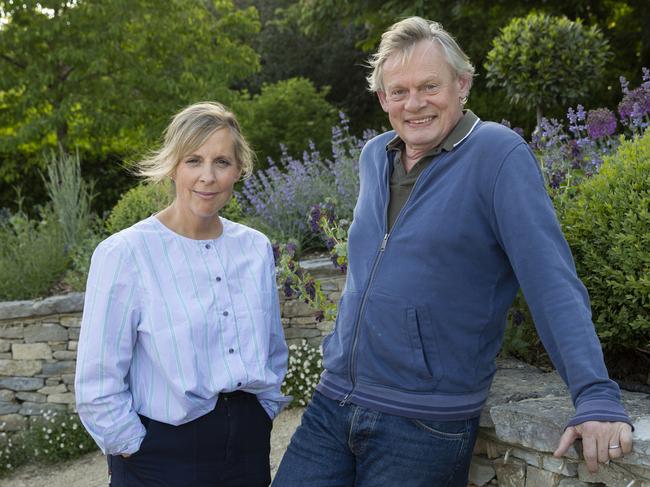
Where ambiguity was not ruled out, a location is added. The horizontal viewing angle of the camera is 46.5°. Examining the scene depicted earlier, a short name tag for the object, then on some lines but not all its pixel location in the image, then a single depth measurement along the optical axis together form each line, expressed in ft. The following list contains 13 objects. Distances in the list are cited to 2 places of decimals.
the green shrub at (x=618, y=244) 8.64
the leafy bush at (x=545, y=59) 27.66
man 6.29
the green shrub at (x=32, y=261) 20.89
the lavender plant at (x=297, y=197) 20.33
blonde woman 7.41
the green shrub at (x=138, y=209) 22.29
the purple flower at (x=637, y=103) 13.83
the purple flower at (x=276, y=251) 14.01
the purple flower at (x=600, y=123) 14.39
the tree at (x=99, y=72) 31.78
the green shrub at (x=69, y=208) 23.66
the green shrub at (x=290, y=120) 40.96
